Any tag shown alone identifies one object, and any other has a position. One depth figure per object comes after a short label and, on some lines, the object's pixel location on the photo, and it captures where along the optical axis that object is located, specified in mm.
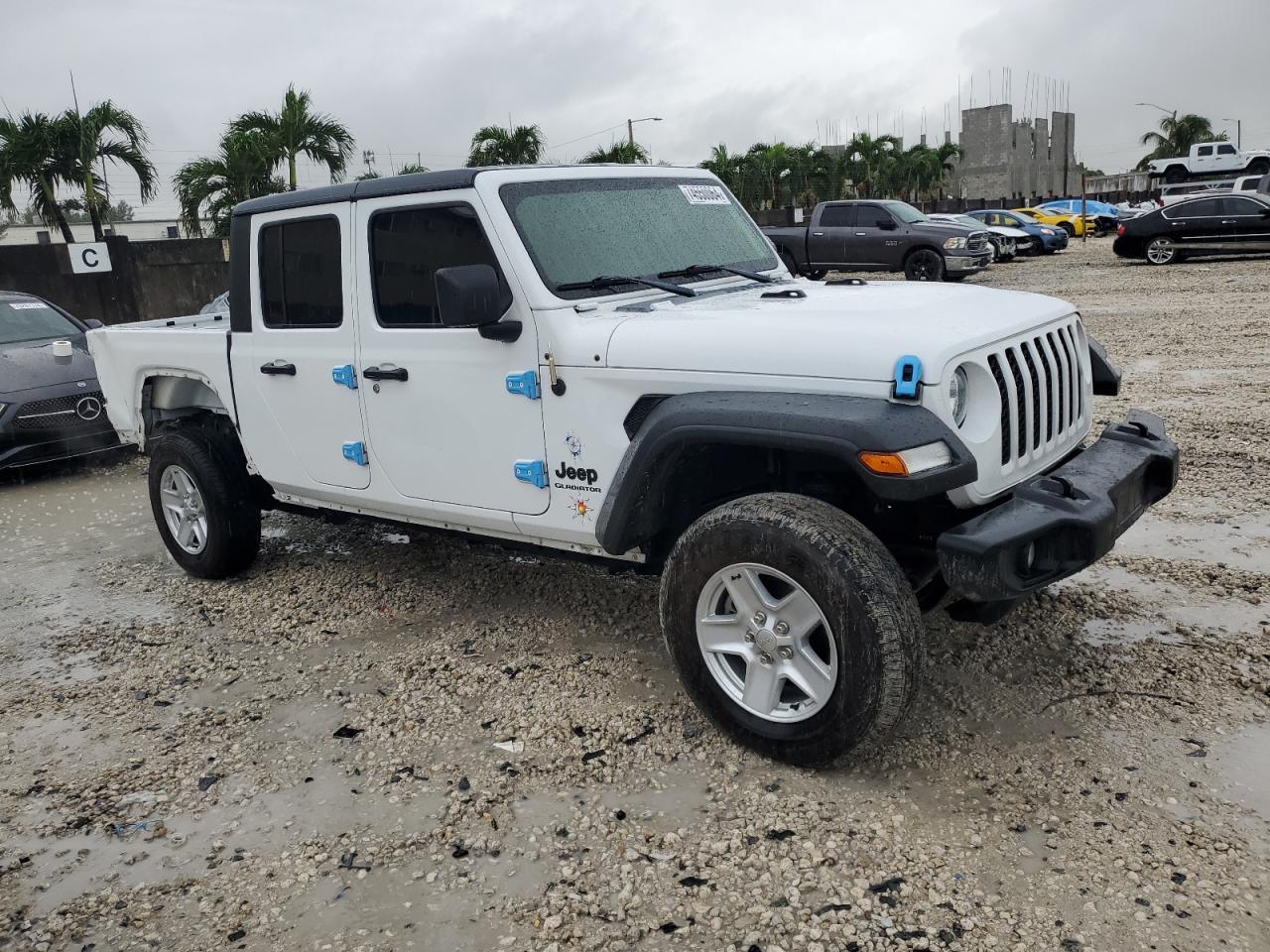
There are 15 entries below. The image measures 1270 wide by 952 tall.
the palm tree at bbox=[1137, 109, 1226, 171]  70250
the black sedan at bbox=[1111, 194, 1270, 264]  19594
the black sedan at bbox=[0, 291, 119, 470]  8219
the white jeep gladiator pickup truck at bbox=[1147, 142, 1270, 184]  42781
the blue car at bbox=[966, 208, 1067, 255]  27359
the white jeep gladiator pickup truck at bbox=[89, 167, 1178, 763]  3027
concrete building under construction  79312
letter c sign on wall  15203
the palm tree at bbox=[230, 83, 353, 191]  22047
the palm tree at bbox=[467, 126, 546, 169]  27359
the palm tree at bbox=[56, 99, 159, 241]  21000
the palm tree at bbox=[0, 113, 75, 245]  20609
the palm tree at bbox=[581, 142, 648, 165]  31422
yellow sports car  33250
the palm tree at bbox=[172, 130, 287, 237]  21734
